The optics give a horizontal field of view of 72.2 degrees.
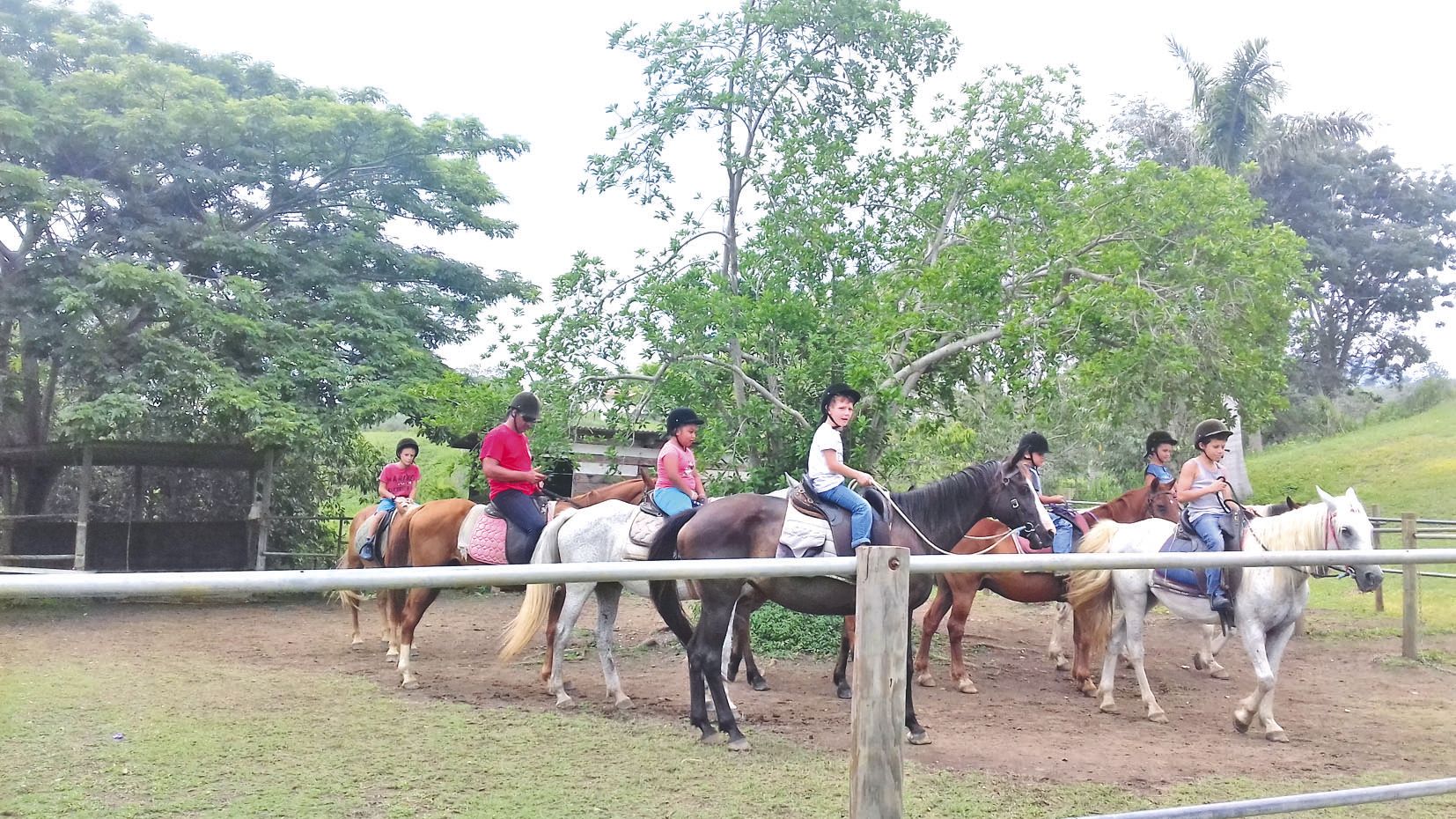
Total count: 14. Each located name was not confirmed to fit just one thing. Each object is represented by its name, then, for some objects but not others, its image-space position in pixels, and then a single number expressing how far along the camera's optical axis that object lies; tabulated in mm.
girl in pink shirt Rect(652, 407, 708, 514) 7574
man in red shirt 7637
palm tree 22938
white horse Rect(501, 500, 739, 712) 7301
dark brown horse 6066
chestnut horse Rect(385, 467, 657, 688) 8344
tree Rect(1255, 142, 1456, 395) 32906
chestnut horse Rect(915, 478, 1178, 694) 7977
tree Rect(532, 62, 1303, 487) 9258
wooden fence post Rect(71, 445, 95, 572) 12688
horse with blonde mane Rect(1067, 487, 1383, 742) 6055
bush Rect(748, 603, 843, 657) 9461
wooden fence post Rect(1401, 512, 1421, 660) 7273
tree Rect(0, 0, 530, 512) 12641
